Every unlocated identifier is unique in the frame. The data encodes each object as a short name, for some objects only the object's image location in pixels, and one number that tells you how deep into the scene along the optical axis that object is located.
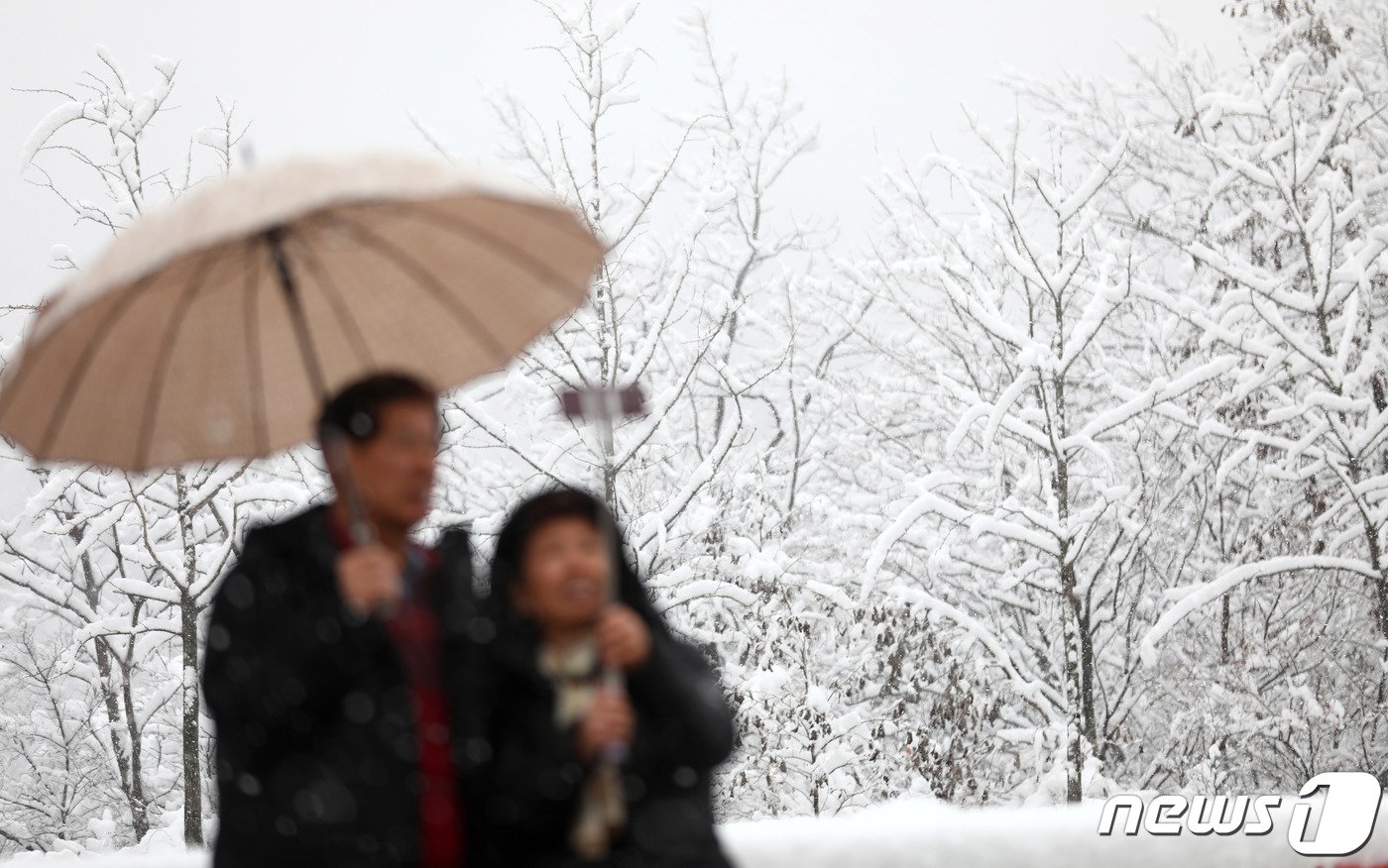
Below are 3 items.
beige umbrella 8.30
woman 7.97
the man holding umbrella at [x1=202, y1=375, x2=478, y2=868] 7.91
